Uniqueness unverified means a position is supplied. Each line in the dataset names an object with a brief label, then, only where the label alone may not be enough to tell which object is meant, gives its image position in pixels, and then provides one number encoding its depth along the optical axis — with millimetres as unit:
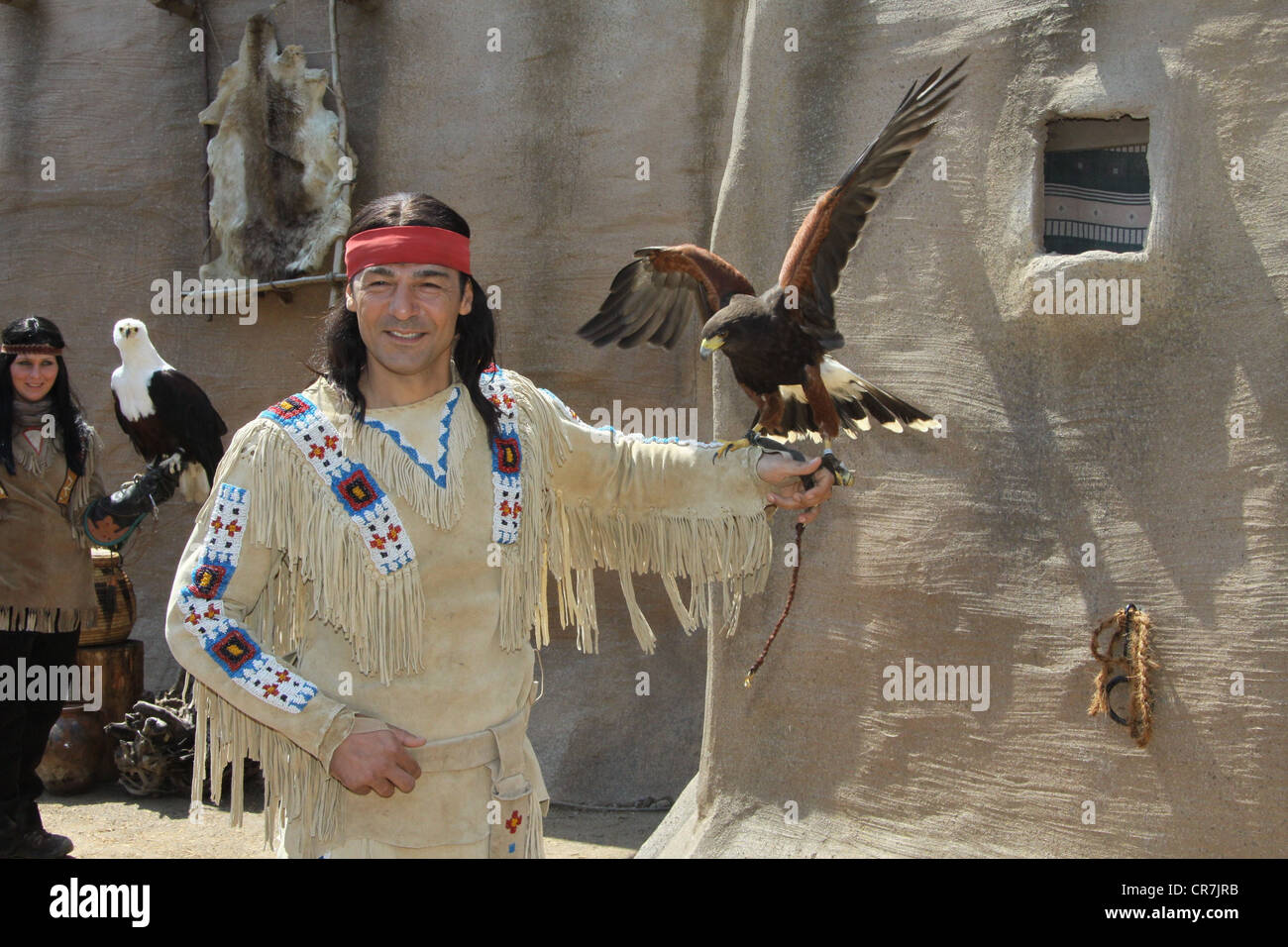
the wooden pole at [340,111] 6188
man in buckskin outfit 1969
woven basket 5711
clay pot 5656
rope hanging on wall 3482
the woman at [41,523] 4121
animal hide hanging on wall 6258
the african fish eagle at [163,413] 5117
